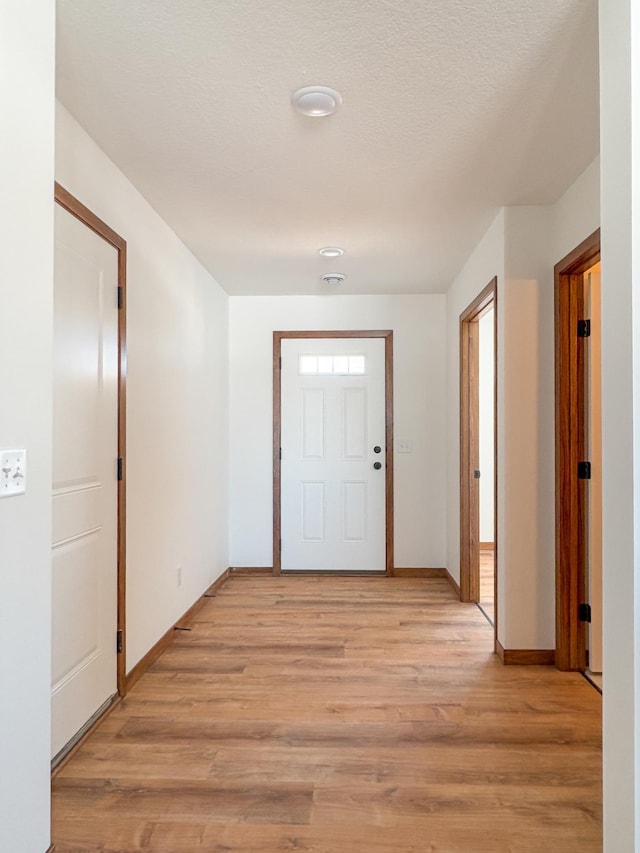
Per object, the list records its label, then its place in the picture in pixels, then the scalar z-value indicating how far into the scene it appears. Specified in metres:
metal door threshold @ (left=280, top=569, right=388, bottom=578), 4.75
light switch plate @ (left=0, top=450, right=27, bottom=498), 1.32
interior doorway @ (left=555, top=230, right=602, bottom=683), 2.77
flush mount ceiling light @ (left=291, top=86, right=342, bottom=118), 1.88
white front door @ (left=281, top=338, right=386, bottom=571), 4.79
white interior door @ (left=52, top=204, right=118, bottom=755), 2.00
